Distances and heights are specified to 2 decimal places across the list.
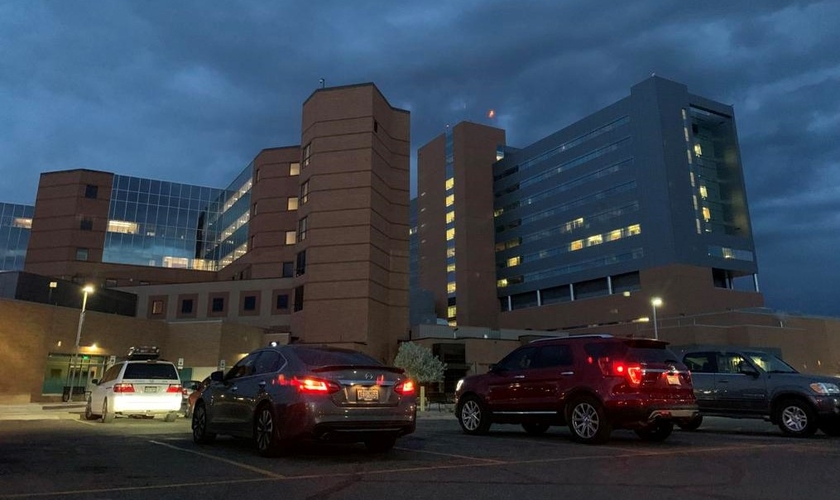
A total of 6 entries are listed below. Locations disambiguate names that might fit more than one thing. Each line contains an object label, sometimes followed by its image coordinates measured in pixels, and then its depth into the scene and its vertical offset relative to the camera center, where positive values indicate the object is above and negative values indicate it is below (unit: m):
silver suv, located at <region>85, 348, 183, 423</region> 15.22 -0.09
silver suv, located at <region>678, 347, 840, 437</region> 11.63 -0.09
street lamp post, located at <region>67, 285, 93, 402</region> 36.43 +2.24
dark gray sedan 7.54 -0.18
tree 50.44 +2.04
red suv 9.48 -0.03
